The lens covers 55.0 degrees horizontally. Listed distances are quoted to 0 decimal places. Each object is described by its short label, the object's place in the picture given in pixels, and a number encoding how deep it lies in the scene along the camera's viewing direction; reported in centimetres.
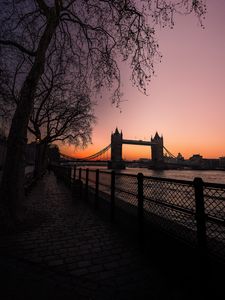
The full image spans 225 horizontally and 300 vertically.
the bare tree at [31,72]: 592
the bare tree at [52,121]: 2300
